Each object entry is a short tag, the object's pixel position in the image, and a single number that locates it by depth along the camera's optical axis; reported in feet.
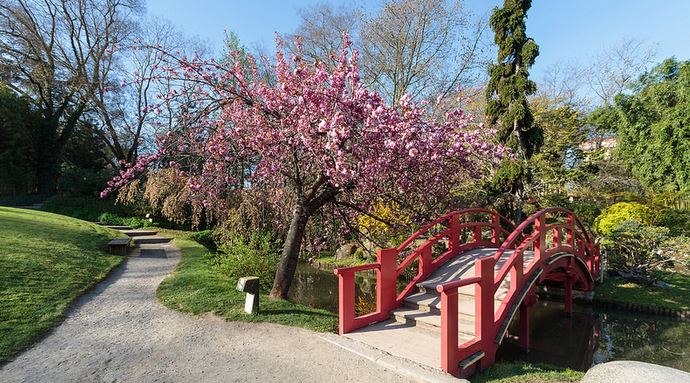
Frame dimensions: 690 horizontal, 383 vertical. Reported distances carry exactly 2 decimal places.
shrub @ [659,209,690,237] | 41.57
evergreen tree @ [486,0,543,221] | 37.58
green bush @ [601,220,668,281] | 31.19
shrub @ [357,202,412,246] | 21.07
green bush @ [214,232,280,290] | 25.05
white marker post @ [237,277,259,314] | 17.10
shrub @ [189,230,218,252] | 46.26
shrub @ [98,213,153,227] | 49.06
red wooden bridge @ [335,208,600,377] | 12.82
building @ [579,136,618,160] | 65.51
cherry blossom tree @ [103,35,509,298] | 15.23
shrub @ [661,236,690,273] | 30.74
